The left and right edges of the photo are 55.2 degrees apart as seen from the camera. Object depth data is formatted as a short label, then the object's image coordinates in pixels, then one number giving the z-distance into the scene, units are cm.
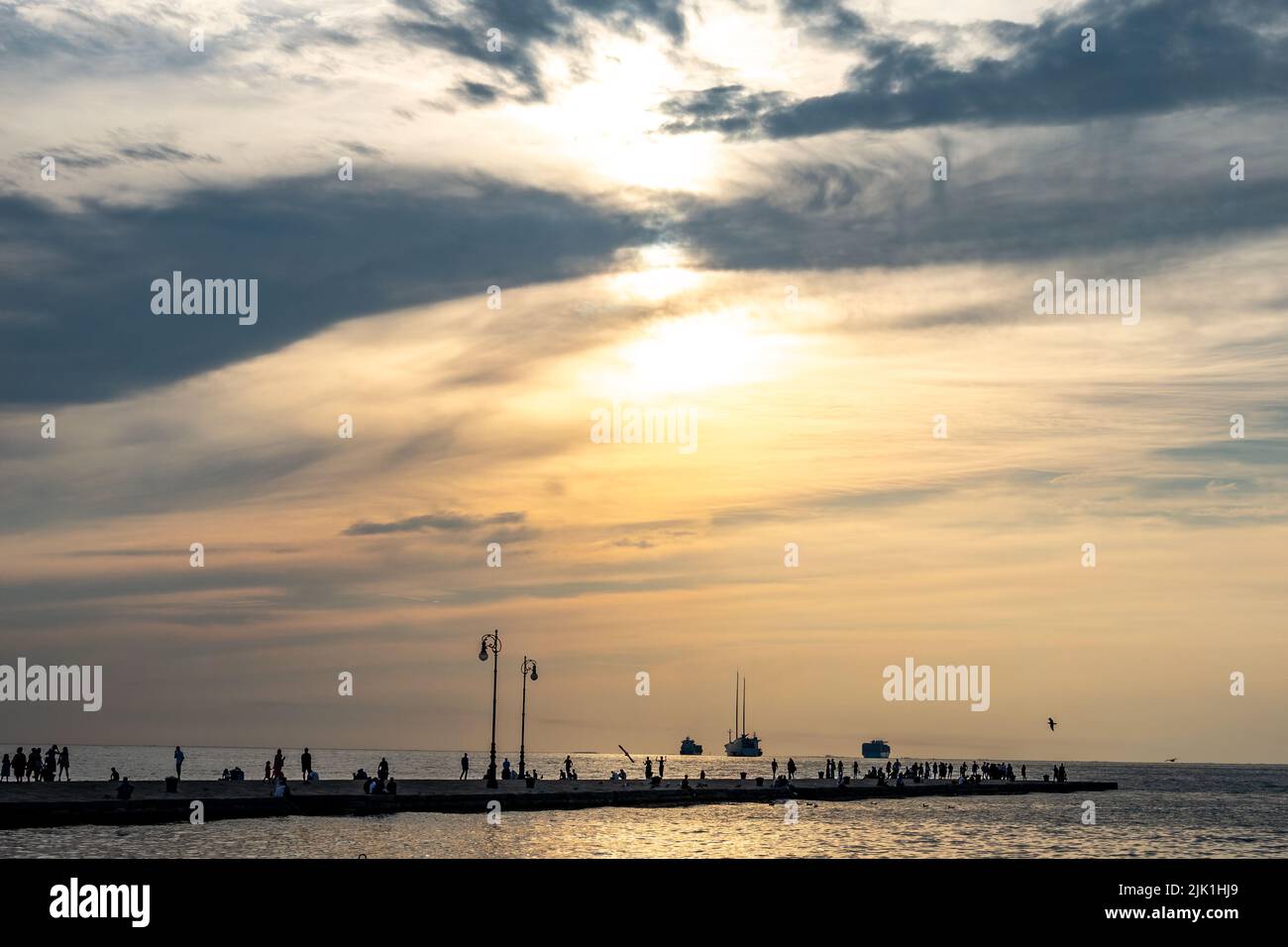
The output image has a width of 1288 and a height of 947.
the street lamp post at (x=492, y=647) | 7219
